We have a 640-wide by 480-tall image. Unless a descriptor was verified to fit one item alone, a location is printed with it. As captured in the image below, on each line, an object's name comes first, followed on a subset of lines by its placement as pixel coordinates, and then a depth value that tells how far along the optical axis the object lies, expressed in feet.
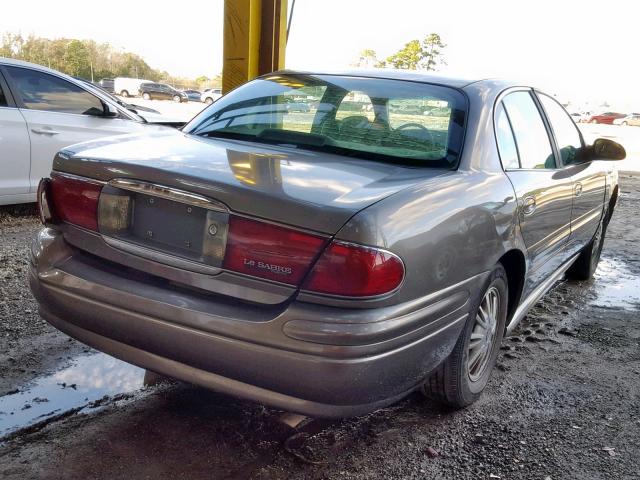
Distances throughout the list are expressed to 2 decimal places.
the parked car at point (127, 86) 167.32
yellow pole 20.95
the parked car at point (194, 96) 188.33
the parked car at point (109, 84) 165.34
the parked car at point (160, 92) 166.81
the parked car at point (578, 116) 189.26
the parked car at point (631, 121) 176.86
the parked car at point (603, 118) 184.65
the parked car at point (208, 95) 184.75
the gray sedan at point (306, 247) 6.68
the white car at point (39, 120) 18.93
